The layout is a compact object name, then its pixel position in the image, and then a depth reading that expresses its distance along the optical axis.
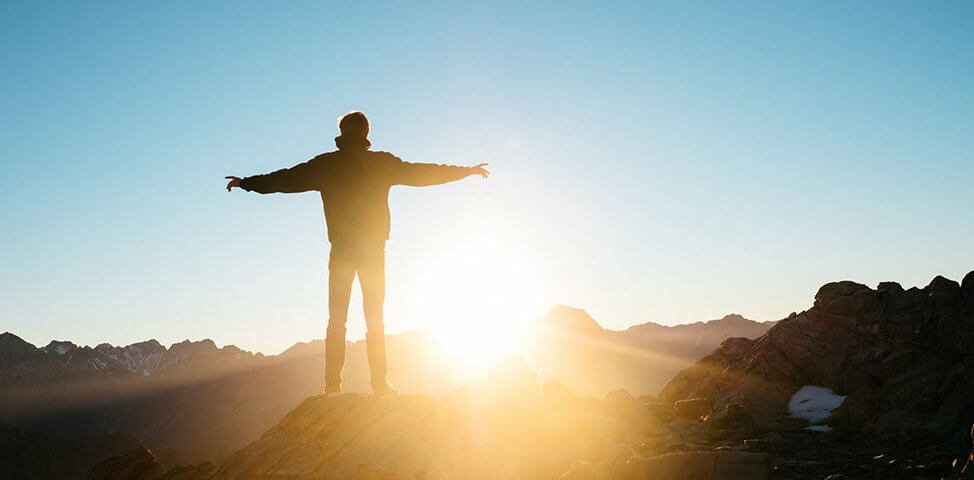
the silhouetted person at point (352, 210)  12.05
